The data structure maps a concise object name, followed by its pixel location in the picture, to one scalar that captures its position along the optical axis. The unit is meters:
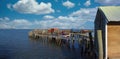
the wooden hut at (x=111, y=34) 5.75
